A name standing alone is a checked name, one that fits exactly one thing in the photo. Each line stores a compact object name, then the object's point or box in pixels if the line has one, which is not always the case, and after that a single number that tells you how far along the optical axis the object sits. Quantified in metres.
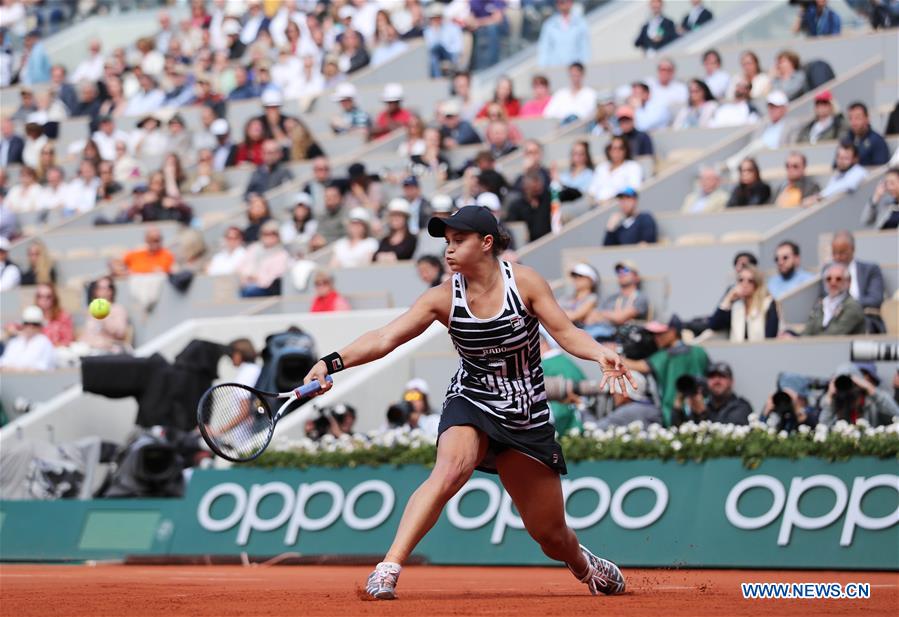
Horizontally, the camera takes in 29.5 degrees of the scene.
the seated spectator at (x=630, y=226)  17.89
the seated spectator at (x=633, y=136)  20.16
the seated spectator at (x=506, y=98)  23.11
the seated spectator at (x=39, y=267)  22.47
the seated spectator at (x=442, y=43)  25.95
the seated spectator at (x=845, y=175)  17.53
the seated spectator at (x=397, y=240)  19.17
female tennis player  8.37
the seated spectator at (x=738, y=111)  20.58
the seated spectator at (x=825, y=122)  18.78
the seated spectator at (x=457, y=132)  22.23
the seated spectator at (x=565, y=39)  24.36
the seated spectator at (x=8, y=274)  22.31
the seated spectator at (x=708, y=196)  18.45
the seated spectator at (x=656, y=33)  23.89
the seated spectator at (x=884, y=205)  16.36
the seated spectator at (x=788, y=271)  15.93
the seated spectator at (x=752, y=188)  18.00
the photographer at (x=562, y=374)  13.84
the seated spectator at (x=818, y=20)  21.98
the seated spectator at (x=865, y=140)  17.97
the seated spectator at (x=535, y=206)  19.08
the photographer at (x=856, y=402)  13.33
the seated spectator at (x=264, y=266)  20.00
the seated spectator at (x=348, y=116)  24.53
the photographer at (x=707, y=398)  14.05
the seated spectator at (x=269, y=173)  23.16
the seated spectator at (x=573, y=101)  22.42
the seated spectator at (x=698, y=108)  20.83
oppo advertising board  12.04
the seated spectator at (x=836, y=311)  14.80
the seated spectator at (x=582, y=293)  16.08
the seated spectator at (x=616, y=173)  19.42
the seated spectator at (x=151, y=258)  21.41
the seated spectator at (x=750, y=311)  15.27
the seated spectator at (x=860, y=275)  15.18
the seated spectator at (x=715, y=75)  21.38
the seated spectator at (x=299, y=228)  21.09
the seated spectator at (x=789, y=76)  20.45
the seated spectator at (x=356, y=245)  19.67
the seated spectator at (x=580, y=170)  19.91
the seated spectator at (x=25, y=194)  25.70
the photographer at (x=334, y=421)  15.75
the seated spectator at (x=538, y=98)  22.89
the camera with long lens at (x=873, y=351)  13.47
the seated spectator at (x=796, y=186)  17.88
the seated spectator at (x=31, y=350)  19.67
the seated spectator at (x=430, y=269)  17.83
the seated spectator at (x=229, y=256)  20.73
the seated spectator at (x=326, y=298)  18.70
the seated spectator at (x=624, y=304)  16.08
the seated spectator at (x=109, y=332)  19.73
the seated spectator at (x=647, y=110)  21.25
